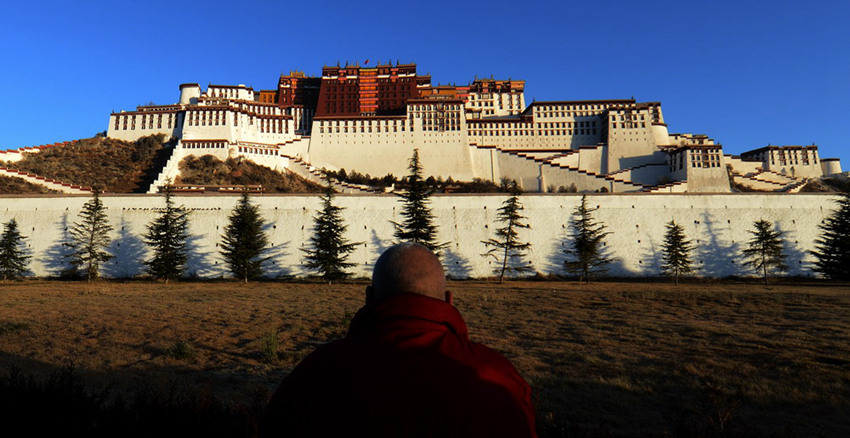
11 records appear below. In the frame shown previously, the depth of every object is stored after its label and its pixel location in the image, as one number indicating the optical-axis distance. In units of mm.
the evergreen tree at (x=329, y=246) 30297
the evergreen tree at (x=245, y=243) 30609
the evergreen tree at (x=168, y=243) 30000
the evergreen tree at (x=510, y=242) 32719
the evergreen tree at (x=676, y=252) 31453
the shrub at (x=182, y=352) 10266
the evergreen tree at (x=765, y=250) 31797
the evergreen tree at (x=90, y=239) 30828
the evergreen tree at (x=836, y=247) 31078
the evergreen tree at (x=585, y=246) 31844
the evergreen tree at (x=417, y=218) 31344
